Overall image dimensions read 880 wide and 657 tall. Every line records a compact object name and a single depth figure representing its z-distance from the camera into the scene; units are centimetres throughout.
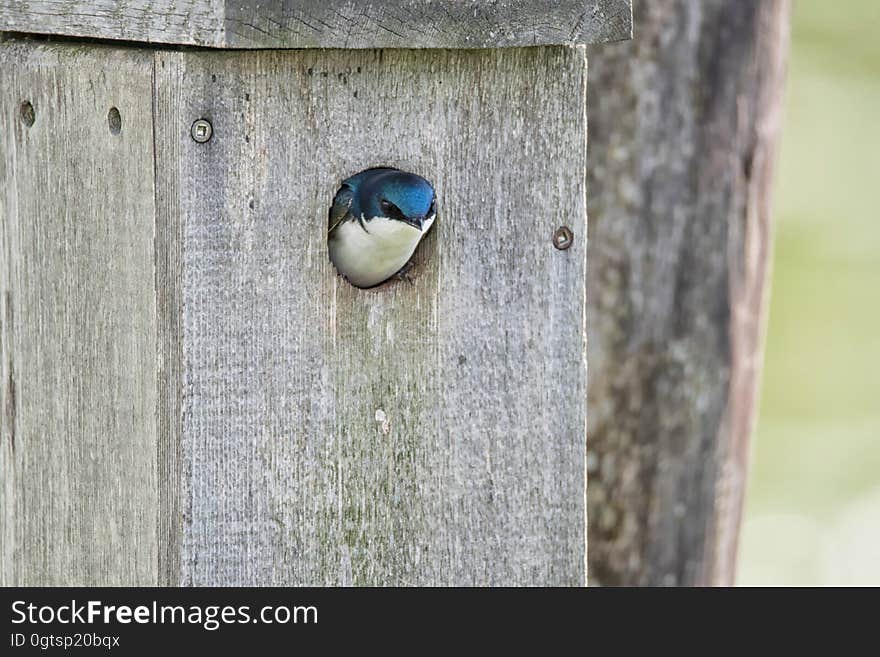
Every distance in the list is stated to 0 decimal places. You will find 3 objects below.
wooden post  360
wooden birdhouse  325
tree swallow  327
